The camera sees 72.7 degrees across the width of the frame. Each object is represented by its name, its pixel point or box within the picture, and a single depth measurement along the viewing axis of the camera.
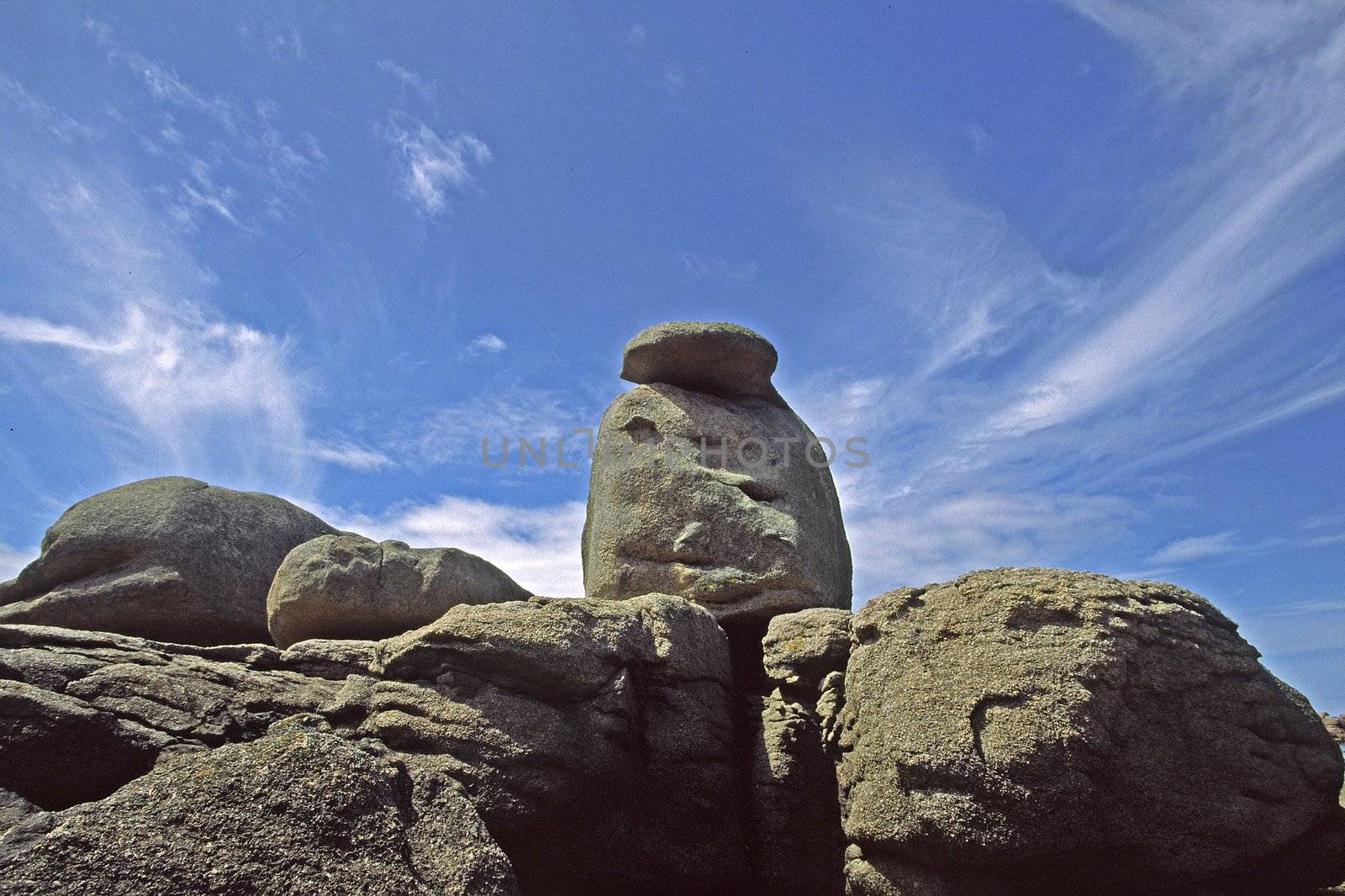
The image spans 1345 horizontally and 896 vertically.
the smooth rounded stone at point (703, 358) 11.01
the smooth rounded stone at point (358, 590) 8.83
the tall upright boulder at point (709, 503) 9.38
